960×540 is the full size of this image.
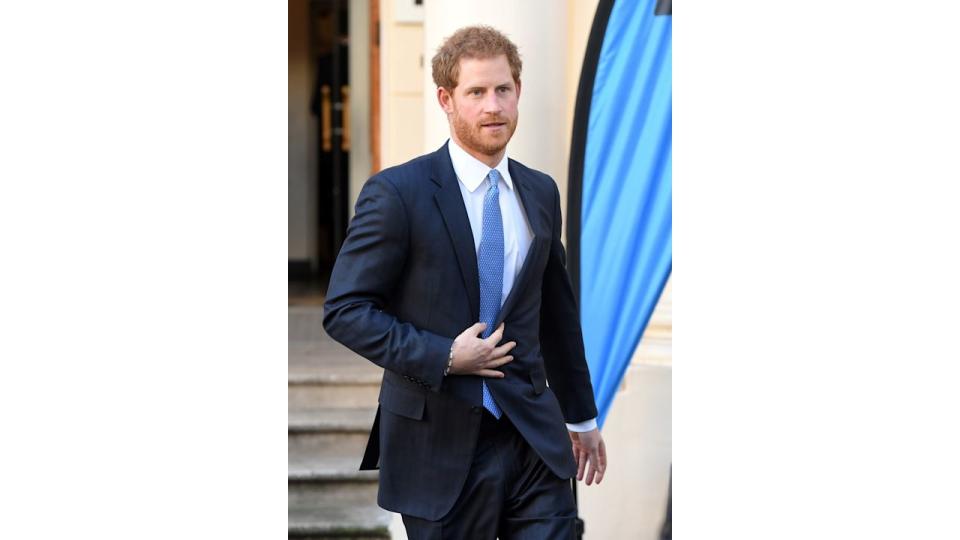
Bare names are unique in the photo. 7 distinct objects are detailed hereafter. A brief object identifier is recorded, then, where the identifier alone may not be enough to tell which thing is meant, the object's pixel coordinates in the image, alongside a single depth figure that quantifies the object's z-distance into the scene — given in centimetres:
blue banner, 479
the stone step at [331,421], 620
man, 298
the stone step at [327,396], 648
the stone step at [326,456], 597
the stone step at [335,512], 573
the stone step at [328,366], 646
